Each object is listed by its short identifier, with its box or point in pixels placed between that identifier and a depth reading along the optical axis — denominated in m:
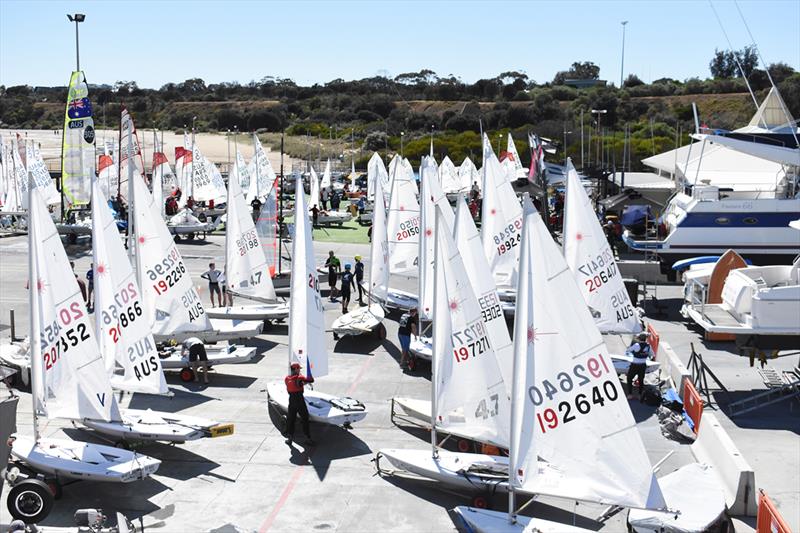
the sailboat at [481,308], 13.26
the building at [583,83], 124.88
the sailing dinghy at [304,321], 14.60
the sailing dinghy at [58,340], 12.49
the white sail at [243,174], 40.96
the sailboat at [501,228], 21.97
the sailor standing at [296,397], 13.39
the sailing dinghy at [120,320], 14.31
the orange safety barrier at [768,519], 9.84
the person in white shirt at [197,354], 16.91
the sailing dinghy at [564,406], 9.65
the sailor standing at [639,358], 16.19
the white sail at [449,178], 47.19
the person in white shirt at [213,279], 22.77
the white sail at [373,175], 37.28
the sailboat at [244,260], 21.06
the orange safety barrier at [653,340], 19.14
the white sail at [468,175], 47.72
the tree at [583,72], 152.10
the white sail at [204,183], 42.19
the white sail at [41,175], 35.47
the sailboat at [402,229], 22.61
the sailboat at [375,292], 20.28
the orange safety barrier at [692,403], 14.53
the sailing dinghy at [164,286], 17.33
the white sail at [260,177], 40.09
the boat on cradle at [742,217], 26.31
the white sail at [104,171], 33.25
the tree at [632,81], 115.11
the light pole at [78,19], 35.91
